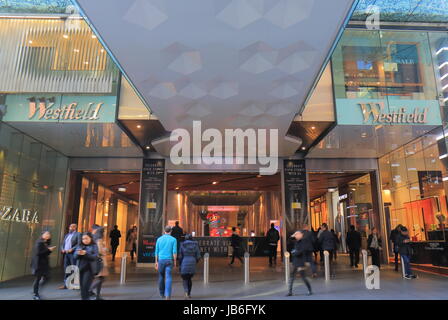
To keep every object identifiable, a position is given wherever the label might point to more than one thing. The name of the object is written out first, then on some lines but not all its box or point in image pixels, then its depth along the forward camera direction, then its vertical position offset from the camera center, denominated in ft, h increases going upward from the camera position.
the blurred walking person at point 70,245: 24.03 -0.89
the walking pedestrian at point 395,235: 28.69 -0.16
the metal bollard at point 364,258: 26.68 -2.01
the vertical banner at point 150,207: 39.37 +3.12
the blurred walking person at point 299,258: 19.97 -1.50
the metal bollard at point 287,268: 26.30 -2.73
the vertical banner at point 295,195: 41.24 +4.77
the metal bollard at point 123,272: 25.11 -2.94
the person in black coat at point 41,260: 20.11 -1.65
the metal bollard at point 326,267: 26.48 -2.72
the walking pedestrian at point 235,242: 39.45 -1.06
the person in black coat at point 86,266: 17.56 -1.79
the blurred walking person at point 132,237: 49.35 -0.62
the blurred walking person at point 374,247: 31.88 -1.32
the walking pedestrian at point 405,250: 27.71 -1.39
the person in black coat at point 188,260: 19.16 -1.55
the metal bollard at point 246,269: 25.50 -2.74
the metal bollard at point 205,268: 25.83 -2.70
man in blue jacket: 18.88 -1.41
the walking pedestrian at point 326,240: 30.25 -0.63
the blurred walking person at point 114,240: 46.83 -0.99
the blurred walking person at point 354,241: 35.60 -0.90
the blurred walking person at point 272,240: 40.14 -0.84
